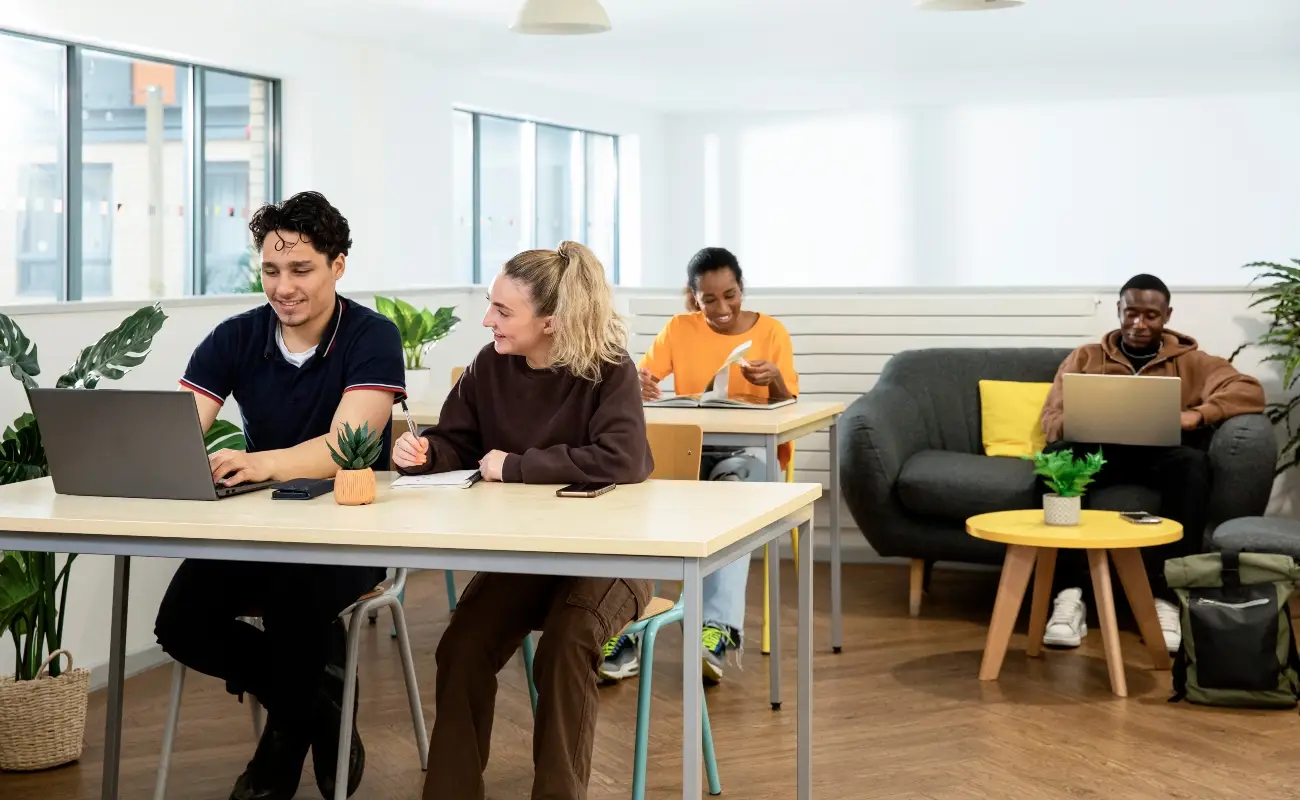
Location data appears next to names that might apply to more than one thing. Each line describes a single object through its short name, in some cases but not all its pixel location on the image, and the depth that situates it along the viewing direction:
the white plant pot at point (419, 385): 5.58
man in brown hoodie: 5.10
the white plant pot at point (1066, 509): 4.58
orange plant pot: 2.79
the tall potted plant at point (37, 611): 3.70
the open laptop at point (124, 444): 2.77
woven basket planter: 3.70
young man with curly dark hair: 3.20
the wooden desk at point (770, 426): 4.19
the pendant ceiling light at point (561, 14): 5.29
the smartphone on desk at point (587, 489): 2.89
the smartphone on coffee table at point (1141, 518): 4.62
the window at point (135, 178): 8.34
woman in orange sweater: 4.80
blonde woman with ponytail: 2.78
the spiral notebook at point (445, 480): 3.02
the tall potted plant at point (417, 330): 5.62
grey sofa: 5.11
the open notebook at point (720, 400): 4.64
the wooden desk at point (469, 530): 2.44
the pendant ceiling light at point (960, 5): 5.19
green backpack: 4.15
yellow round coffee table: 4.40
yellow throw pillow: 5.76
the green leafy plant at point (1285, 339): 5.56
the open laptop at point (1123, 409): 5.14
